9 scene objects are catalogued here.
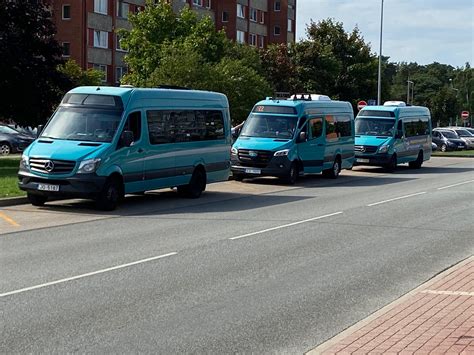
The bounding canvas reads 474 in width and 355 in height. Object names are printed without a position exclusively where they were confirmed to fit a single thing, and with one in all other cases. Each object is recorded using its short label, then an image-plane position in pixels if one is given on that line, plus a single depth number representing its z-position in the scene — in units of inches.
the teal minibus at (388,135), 1350.9
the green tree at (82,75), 2060.8
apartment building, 2501.2
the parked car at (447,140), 2365.9
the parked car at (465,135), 2459.4
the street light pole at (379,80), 2049.7
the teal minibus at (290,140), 1013.8
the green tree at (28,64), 1253.1
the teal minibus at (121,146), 673.0
